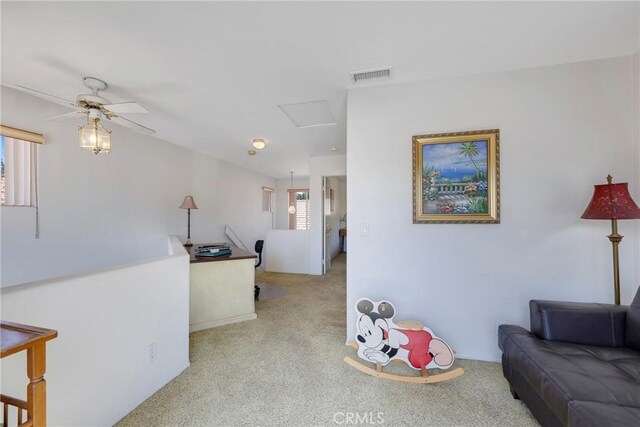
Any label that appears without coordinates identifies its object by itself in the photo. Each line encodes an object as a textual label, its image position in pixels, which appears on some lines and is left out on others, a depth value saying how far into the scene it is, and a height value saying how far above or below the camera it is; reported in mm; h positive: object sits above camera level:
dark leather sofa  1087 -800
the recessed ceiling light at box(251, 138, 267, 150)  4031 +1149
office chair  4587 -560
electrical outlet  1805 -978
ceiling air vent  2176 +1217
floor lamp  1705 +28
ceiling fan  2092 +937
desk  2912 -896
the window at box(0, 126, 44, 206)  2350 +487
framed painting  2160 +313
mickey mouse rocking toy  1982 -1053
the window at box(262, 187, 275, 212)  7469 +496
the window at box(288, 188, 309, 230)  8258 +220
